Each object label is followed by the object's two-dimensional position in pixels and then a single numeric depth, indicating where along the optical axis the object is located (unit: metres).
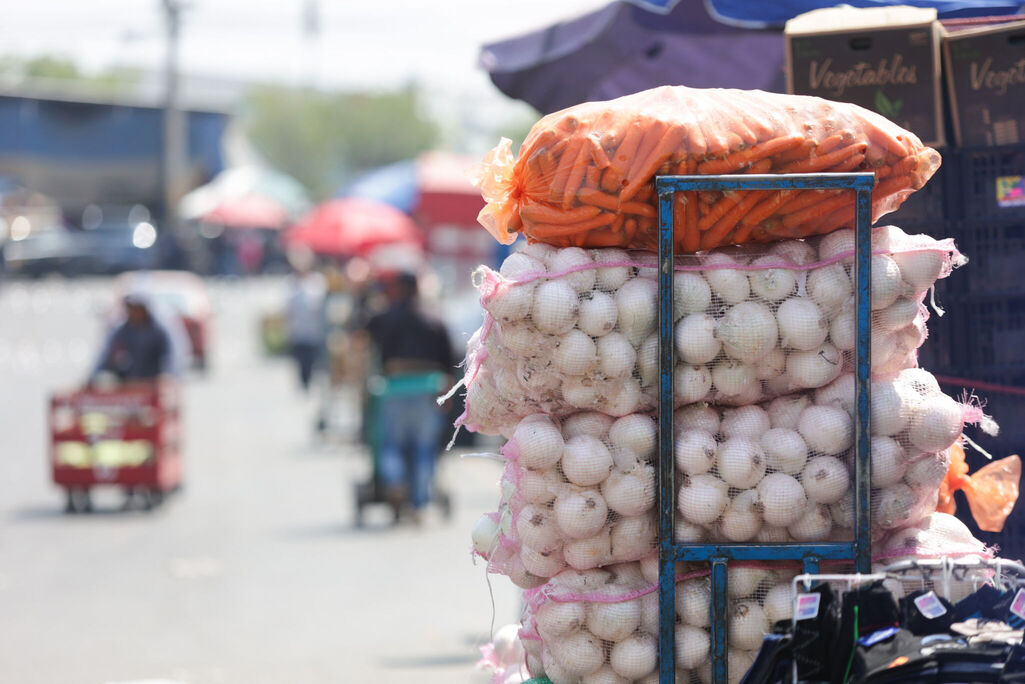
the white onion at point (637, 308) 7.61
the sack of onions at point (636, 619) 7.54
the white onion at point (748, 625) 7.50
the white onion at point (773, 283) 7.60
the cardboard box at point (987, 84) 9.80
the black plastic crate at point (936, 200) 9.90
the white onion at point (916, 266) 7.70
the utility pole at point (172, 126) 88.97
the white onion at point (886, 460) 7.62
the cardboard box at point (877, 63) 9.99
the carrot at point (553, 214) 7.67
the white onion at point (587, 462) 7.63
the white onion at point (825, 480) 7.52
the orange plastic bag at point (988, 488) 8.75
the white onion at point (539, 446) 7.68
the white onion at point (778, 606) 7.49
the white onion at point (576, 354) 7.54
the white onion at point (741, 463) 7.49
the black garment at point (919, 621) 6.79
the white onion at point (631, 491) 7.64
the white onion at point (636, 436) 7.71
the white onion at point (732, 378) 7.60
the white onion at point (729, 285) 7.59
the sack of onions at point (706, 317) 7.54
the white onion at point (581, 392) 7.65
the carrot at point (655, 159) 7.49
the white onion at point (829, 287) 7.58
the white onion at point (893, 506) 7.65
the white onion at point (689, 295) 7.55
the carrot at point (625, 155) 7.57
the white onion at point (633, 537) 7.72
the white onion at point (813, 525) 7.56
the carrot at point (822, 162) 7.66
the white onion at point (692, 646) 7.58
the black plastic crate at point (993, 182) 9.74
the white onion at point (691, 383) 7.57
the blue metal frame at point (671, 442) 7.32
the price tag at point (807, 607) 6.80
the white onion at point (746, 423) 7.68
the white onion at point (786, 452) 7.56
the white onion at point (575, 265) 7.62
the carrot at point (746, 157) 7.55
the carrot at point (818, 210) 7.68
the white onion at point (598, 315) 7.54
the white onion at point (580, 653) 7.71
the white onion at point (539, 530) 7.82
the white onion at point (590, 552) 7.73
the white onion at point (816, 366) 7.62
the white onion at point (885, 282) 7.61
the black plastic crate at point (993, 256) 9.72
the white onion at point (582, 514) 7.63
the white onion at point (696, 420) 7.70
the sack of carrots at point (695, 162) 7.55
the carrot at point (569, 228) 7.67
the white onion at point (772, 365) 7.64
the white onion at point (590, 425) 7.82
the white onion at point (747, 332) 7.51
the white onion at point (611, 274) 7.68
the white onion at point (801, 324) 7.52
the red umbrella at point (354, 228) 44.48
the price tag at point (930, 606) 6.81
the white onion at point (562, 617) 7.73
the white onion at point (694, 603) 7.57
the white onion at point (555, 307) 7.52
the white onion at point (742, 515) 7.50
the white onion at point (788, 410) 7.76
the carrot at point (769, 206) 7.64
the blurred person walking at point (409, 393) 23.83
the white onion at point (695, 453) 7.51
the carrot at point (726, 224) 7.63
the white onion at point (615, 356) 7.57
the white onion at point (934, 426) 7.63
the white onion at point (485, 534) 8.47
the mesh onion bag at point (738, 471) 7.52
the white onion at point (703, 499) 7.48
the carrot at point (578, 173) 7.62
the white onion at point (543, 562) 7.91
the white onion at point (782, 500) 7.45
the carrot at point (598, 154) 7.55
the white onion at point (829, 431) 7.55
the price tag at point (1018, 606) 6.81
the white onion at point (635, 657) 7.61
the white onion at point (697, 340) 7.47
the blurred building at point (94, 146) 106.89
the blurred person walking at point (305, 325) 40.11
